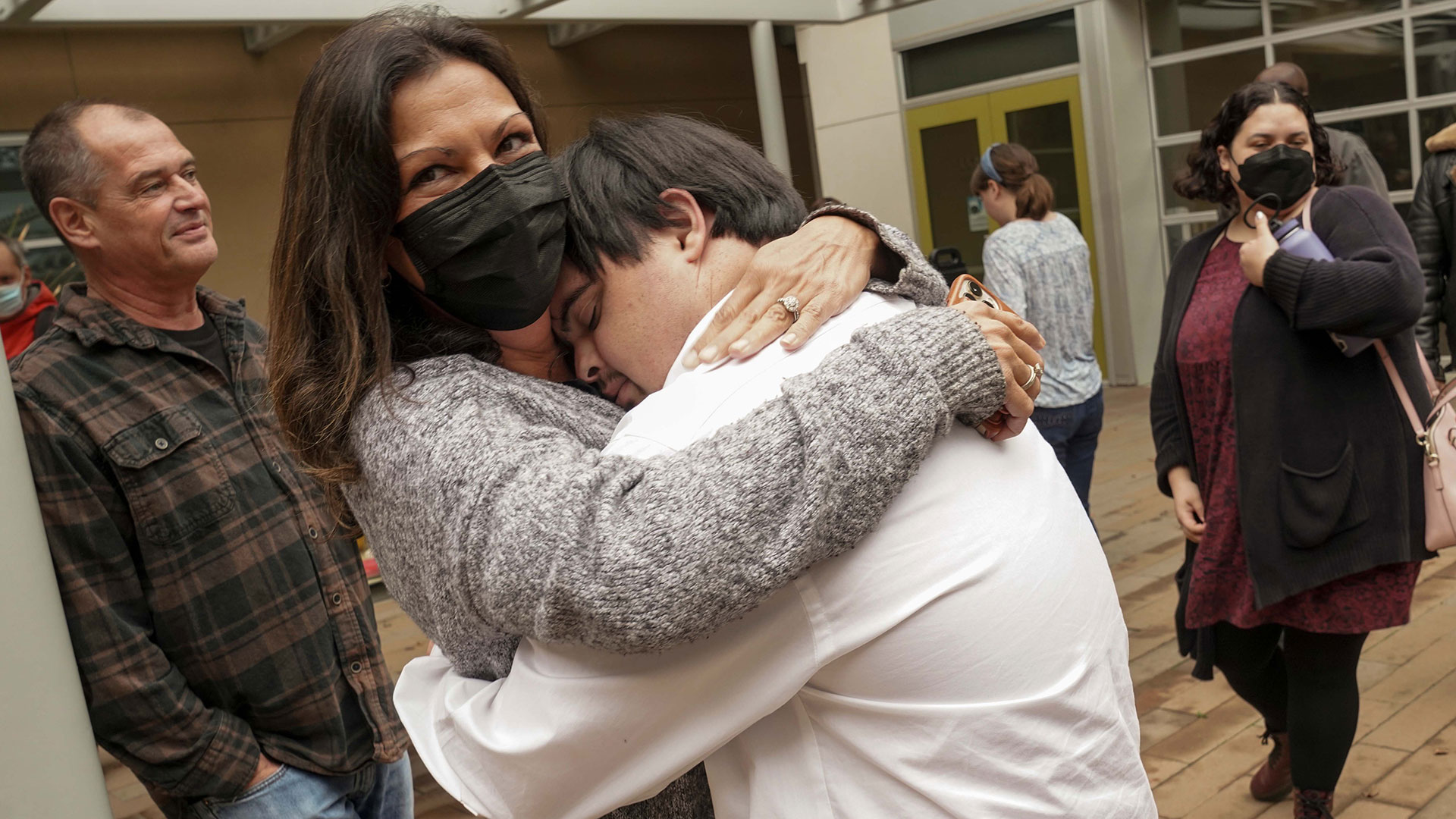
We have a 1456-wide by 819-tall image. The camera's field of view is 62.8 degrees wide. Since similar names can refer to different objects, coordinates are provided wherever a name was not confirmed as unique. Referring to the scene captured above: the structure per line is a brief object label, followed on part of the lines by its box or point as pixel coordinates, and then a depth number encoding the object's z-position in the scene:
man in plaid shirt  2.26
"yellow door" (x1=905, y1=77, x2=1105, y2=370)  10.74
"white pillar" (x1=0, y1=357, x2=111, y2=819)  1.27
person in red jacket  5.03
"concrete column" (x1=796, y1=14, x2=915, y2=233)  11.80
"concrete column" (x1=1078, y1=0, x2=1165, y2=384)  10.28
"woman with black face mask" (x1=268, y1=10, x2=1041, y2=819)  1.05
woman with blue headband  5.11
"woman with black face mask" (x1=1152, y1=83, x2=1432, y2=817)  2.95
